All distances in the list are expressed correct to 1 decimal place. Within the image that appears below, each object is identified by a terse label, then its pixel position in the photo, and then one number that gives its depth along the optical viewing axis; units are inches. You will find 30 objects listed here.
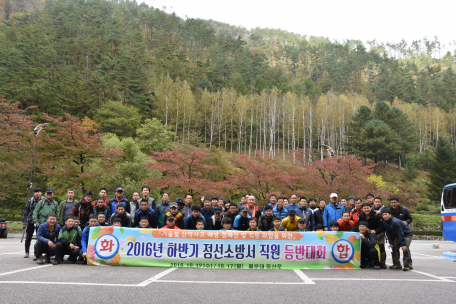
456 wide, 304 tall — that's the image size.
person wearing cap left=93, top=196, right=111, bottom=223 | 303.4
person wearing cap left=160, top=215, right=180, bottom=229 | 279.7
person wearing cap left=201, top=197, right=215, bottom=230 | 341.1
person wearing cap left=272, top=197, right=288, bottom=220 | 334.1
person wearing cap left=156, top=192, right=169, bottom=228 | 326.0
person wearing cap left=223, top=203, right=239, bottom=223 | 313.9
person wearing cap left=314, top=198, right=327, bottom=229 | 331.3
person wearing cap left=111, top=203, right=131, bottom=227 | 293.4
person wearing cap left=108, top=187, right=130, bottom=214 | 317.1
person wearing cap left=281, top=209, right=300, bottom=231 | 297.7
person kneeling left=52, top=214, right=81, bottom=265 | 269.0
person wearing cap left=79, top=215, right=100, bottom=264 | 269.0
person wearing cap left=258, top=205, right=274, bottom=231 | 307.6
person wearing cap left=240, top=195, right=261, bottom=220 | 339.2
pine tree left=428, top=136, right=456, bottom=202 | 1232.2
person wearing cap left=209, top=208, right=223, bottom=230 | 313.3
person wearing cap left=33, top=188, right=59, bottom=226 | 308.2
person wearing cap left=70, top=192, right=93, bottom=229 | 305.0
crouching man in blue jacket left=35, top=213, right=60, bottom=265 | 267.7
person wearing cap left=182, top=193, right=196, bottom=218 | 341.7
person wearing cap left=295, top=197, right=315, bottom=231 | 334.0
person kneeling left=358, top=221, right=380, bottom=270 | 274.5
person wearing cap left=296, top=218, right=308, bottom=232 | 287.1
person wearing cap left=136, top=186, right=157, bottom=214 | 324.5
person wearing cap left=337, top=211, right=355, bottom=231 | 294.8
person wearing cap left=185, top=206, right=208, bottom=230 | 301.1
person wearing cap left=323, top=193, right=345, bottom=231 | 331.9
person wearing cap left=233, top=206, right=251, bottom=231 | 305.6
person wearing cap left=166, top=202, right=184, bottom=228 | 305.6
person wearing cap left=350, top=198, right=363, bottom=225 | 308.0
